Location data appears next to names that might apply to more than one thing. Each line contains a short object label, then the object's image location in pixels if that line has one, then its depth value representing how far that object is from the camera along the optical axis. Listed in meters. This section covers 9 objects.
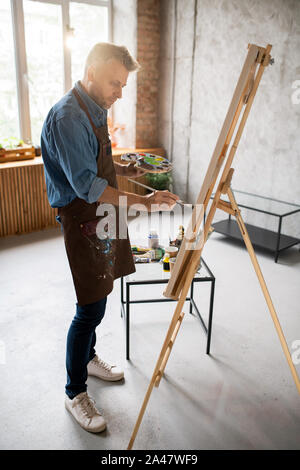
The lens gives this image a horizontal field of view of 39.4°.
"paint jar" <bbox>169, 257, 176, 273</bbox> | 2.56
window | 5.05
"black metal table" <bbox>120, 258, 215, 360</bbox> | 2.48
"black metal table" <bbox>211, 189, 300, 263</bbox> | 4.12
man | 1.65
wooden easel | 1.50
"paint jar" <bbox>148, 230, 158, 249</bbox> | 2.90
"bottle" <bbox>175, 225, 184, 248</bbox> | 2.91
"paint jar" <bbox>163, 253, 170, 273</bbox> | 2.65
